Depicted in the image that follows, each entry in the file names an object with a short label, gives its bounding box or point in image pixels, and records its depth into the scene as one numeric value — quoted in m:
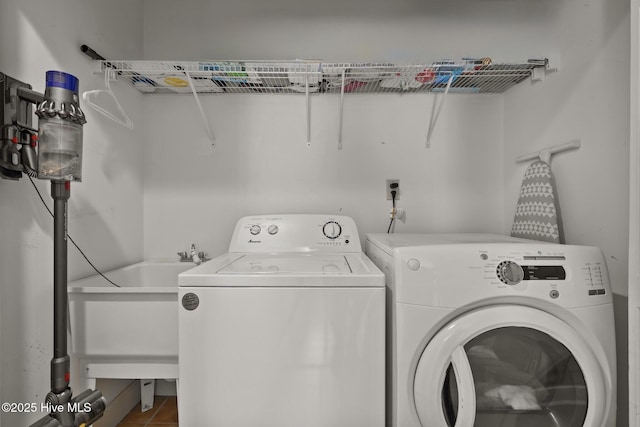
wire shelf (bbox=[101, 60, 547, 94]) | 1.42
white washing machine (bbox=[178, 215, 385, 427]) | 1.01
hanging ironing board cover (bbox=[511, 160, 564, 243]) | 1.37
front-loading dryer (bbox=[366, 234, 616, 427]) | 0.95
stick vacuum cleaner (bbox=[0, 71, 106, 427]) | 0.92
